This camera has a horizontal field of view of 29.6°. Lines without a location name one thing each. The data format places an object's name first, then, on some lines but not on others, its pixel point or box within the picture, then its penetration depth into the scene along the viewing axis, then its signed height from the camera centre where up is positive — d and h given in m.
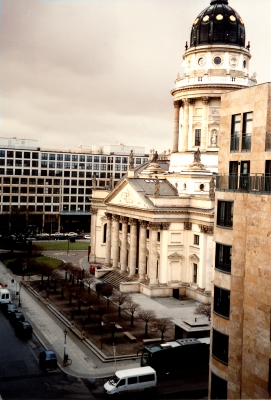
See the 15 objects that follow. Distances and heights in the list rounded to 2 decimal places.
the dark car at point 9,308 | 59.03 -15.26
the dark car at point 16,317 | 55.28 -15.23
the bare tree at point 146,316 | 52.56 -14.50
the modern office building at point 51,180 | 140.75 -0.64
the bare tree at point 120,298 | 60.33 -15.47
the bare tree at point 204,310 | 53.21 -13.72
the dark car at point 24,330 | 51.81 -15.47
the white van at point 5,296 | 64.19 -14.95
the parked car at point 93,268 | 85.81 -14.87
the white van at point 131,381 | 37.72 -14.99
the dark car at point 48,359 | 43.09 -15.30
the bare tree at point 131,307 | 56.59 -14.97
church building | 72.88 -2.26
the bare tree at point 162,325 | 50.00 -14.51
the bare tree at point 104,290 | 64.81 -14.06
